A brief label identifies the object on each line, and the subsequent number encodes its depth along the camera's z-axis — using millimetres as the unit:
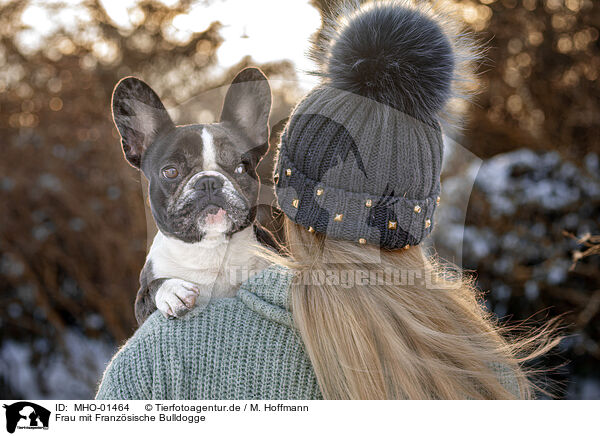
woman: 1056
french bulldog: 1187
